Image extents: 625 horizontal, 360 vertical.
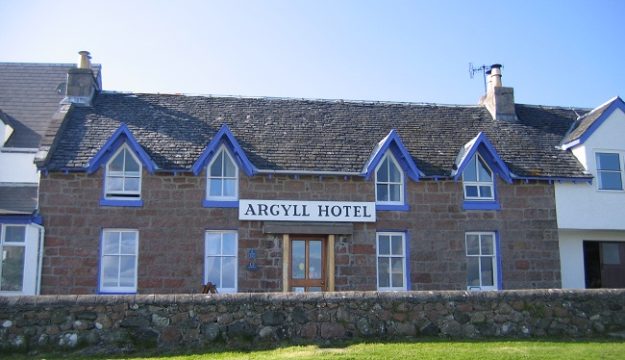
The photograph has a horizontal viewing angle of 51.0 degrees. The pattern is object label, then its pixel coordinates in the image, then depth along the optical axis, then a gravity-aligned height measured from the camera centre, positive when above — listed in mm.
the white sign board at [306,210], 18516 +1803
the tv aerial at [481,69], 24844 +7833
